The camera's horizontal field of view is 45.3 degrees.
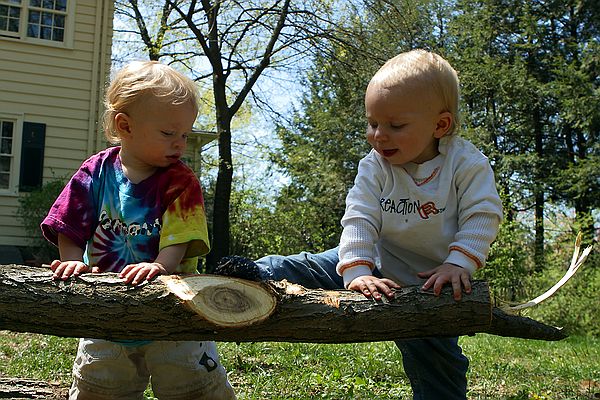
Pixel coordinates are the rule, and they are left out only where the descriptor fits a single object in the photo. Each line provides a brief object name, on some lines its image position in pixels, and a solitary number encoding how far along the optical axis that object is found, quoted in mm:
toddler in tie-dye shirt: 2943
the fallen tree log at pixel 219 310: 2477
